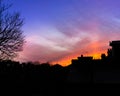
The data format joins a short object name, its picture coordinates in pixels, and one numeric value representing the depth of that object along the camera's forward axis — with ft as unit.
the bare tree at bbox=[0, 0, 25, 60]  49.48
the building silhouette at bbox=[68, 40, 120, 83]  38.43
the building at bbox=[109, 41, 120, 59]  42.07
